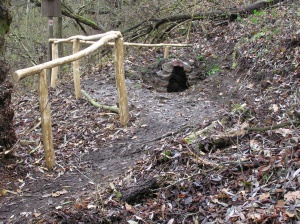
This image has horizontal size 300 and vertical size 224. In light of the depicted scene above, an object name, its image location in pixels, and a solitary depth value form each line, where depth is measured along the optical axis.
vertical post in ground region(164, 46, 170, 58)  9.21
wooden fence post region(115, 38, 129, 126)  5.40
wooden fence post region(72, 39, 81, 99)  6.74
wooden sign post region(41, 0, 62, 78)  8.79
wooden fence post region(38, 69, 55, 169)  3.95
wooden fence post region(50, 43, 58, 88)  7.87
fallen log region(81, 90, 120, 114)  6.19
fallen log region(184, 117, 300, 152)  3.78
